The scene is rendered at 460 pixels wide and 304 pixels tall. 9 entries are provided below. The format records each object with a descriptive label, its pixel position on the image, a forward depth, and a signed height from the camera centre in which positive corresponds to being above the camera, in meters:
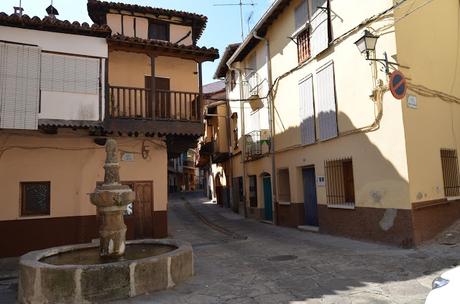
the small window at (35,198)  11.06 +0.09
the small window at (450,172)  10.50 +0.38
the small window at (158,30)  13.88 +5.83
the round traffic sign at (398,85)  9.03 +2.37
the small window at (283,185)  15.74 +0.29
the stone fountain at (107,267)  5.76 -1.08
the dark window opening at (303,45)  13.34 +4.99
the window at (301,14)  13.16 +5.98
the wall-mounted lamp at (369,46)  9.41 +3.43
